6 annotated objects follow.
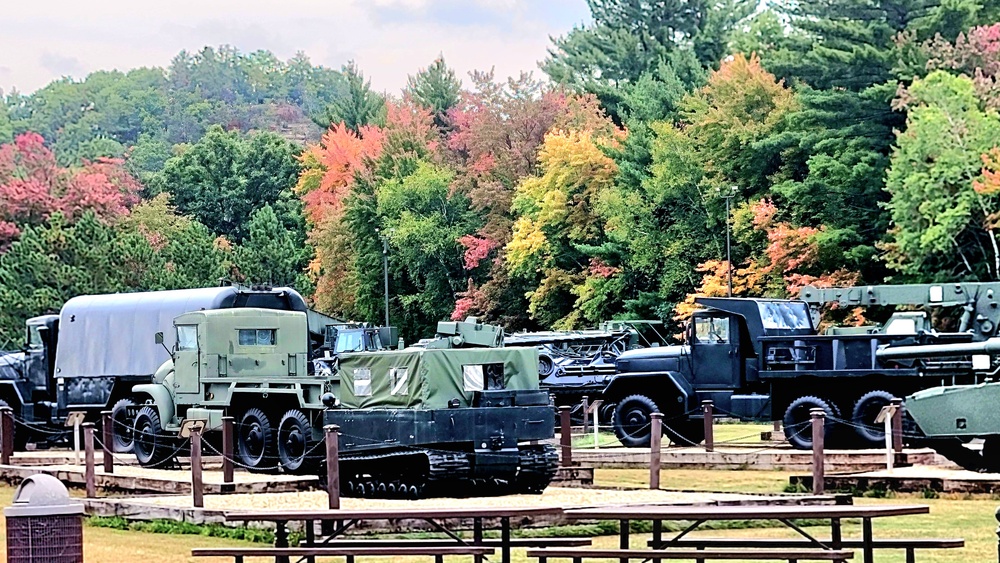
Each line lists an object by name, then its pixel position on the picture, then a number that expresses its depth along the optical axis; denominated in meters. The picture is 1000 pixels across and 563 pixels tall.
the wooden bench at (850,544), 12.24
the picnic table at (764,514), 11.60
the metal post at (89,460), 21.70
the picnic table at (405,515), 12.45
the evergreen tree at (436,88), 89.69
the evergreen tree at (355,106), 95.12
